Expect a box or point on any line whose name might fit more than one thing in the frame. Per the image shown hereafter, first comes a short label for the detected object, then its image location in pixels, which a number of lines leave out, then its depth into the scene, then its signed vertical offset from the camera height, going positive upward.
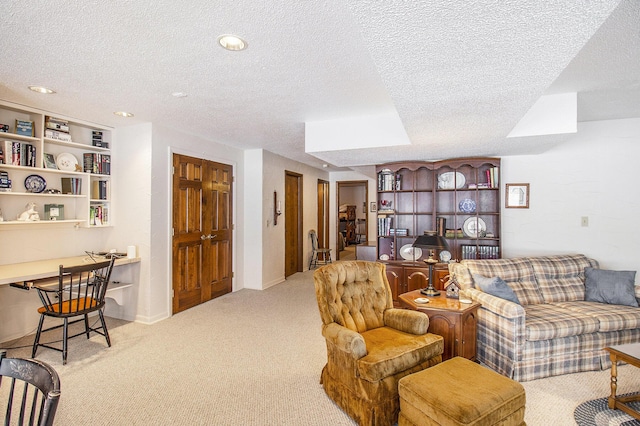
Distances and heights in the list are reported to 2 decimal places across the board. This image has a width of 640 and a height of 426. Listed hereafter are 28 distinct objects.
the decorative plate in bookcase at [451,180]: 4.58 +0.43
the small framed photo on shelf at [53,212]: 3.72 -0.02
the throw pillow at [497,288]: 2.97 -0.70
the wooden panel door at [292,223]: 6.59 -0.25
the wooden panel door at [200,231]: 4.38 -0.29
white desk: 2.89 -0.56
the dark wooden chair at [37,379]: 0.92 -0.54
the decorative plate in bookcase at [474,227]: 4.42 -0.21
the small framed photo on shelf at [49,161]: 3.58 +0.54
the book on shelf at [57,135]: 3.56 +0.83
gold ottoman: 1.67 -0.99
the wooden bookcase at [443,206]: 4.41 +0.08
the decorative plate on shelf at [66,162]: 3.77 +0.56
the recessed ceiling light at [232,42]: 2.02 +1.06
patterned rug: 2.13 -1.35
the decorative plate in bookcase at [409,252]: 4.69 -0.59
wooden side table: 2.68 -0.93
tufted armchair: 2.04 -0.91
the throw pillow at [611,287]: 3.20 -0.75
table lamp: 3.12 -0.33
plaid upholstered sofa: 2.68 -1.02
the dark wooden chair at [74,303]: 2.92 -0.88
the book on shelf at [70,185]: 3.83 +0.29
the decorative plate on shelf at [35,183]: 3.55 +0.29
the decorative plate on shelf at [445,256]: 4.40 -0.60
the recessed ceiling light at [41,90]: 2.86 +1.06
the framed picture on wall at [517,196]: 4.26 +0.20
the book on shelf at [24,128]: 3.33 +0.84
